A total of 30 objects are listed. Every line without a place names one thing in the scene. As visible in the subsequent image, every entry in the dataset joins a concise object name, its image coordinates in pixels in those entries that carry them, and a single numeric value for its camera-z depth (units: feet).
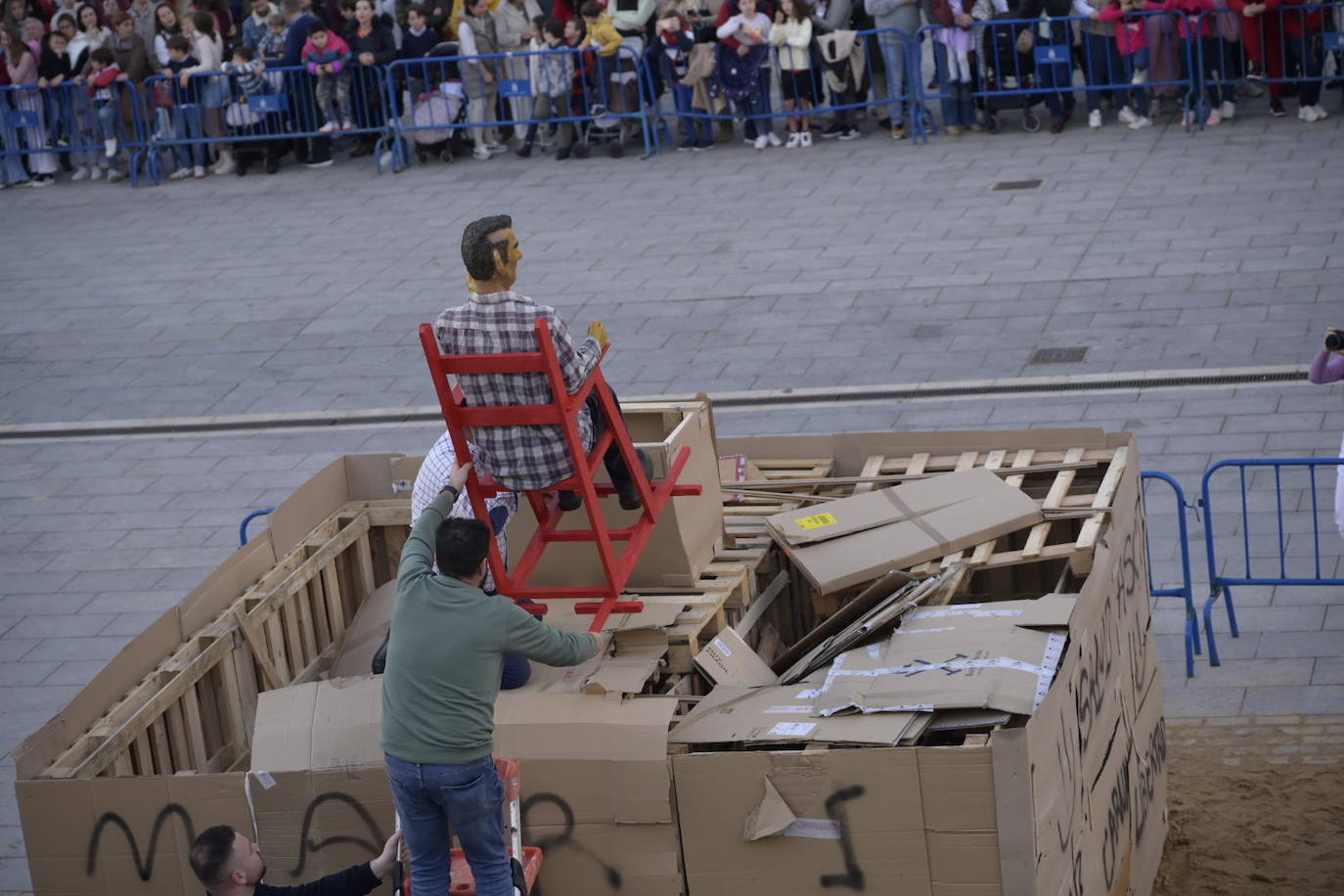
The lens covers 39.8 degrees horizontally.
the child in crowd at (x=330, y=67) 72.02
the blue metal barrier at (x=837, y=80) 68.18
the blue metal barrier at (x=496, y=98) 71.00
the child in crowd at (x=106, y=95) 75.31
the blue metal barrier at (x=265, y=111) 73.77
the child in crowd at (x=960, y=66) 66.74
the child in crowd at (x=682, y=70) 68.85
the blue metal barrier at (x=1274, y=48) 63.36
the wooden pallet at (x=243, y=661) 23.91
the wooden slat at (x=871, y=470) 29.71
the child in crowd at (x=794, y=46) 67.41
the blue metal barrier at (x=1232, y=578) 31.68
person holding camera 30.99
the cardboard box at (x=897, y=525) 26.11
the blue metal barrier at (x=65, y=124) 76.54
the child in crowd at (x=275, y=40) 74.49
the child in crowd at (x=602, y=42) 69.87
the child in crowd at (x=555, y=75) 70.54
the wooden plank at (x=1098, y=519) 24.86
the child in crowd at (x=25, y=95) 76.89
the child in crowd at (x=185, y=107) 74.79
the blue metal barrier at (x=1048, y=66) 65.46
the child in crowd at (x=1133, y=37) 65.16
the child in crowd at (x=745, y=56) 67.72
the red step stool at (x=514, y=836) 21.49
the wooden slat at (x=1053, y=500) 26.43
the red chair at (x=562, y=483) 22.79
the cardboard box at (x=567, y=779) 21.25
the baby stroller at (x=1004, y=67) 66.80
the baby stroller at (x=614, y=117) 71.20
